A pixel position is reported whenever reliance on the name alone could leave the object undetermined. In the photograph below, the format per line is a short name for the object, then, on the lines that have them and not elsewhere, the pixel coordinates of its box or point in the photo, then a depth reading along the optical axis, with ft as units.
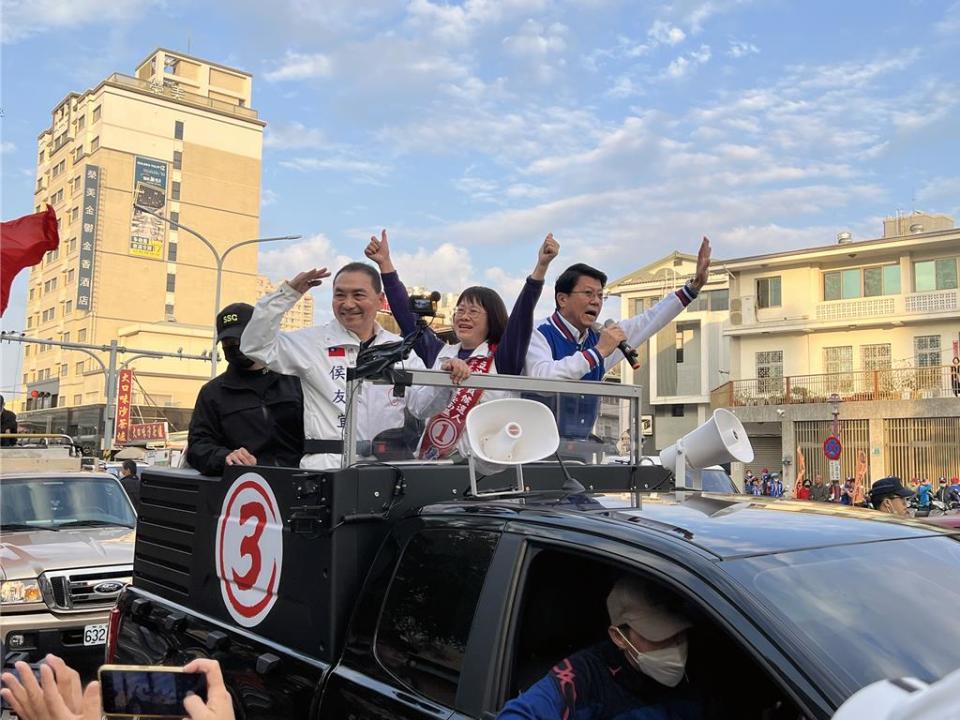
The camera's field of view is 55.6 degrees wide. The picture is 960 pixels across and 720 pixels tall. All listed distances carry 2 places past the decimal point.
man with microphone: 13.02
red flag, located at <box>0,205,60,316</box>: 19.16
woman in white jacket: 12.41
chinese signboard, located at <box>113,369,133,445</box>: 148.36
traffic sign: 69.12
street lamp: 91.41
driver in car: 7.88
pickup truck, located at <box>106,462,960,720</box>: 7.06
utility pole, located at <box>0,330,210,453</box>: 95.44
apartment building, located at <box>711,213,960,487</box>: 102.89
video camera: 13.52
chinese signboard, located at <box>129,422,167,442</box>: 150.30
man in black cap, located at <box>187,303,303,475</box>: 16.11
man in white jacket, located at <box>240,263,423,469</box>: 13.82
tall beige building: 249.55
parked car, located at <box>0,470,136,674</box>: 22.33
